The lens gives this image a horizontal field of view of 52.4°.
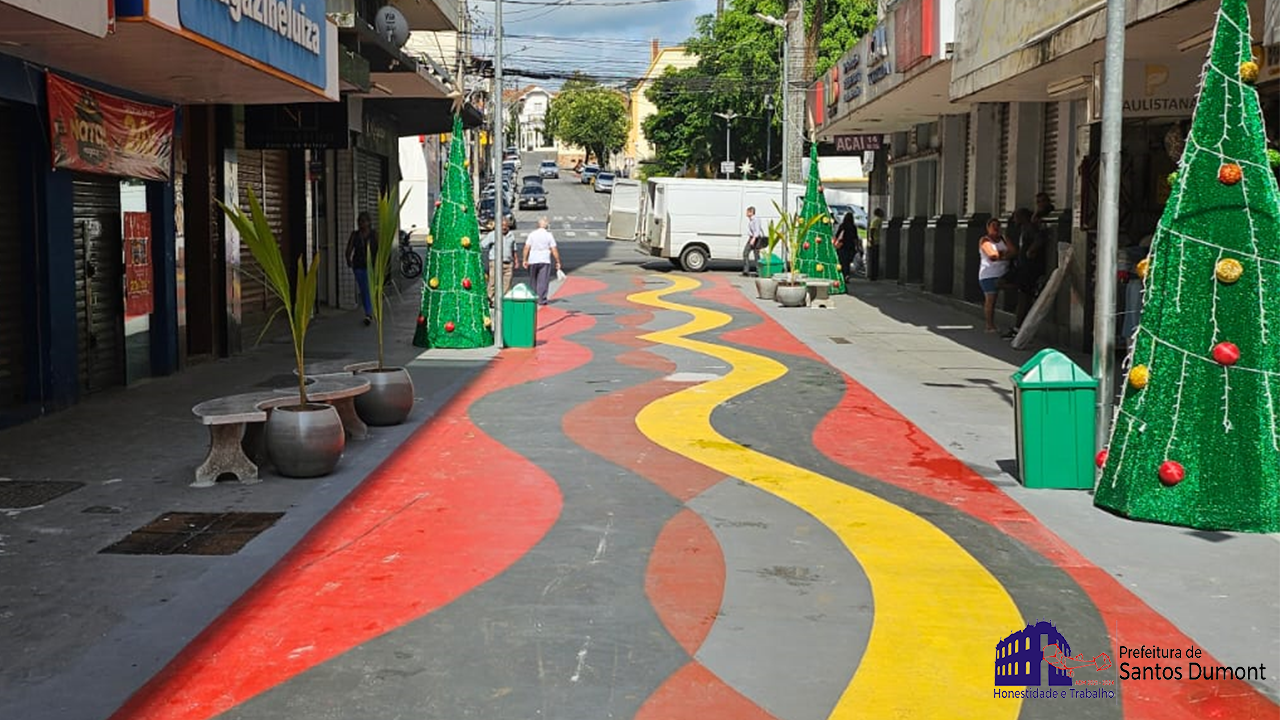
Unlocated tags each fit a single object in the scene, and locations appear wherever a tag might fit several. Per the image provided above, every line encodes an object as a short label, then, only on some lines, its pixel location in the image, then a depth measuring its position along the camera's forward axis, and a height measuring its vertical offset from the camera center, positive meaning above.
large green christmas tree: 7.71 -0.58
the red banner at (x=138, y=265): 14.32 -0.35
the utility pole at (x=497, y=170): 18.11 +0.92
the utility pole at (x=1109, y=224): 8.61 +0.09
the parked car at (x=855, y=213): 44.78 +0.82
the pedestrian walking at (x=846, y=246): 33.22 -0.23
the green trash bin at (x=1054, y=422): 8.93 -1.28
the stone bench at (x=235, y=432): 9.20 -1.43
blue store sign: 10.55 +1.85
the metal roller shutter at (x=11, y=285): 12.01 -0.48
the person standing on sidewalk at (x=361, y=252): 20.89 -0.27
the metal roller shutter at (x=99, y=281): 13.45 -0.50
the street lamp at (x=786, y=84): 33.38 +4.19
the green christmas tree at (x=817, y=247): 29.47 -0.23
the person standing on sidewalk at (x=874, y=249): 35.09 -0.32
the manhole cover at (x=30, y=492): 8.57 -1.76
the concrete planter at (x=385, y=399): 11.57 -1.46
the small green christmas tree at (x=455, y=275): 17.50 -0.53
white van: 36.66 +0.60
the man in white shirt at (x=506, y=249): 25.06 -0.30
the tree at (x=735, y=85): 56.59 +7.77
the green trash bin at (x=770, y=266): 29.03 -0.69
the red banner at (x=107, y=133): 12.20 +1.03
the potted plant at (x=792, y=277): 25.55 -0.82
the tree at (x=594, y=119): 127.44 +11.44
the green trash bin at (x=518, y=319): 18.08 -1.16
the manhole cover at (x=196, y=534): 7.52 -1.80
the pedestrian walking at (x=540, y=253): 23.02 -0.31
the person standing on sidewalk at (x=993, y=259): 19.22 -0.32
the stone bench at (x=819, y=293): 25.92 -1.12
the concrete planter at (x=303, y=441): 9.27 -1.47
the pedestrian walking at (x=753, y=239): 35.56 -0.06
